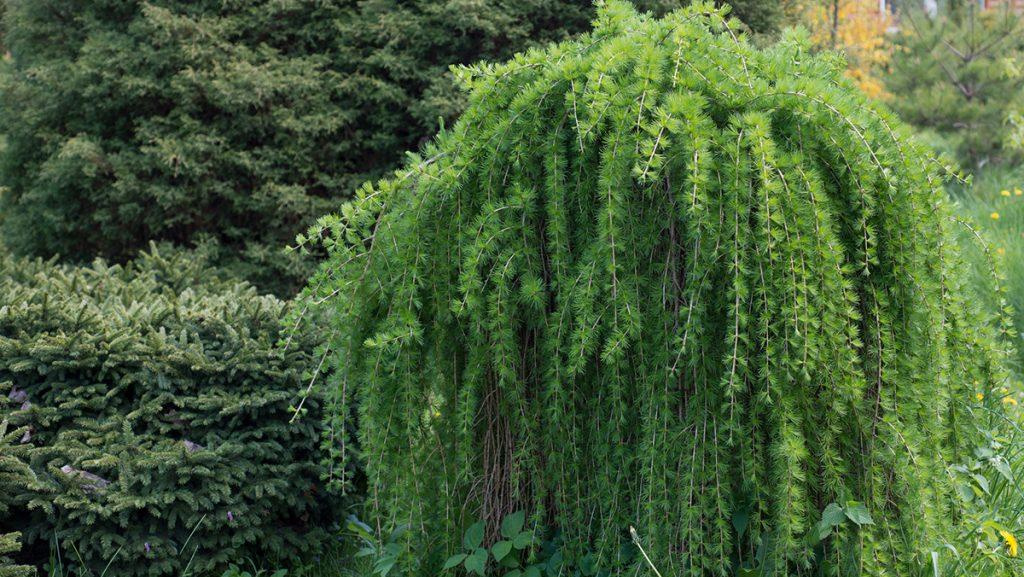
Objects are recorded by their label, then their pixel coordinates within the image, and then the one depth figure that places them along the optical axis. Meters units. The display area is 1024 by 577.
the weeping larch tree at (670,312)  2.05
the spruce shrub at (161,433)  2.79
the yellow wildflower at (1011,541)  2.33
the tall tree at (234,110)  5.09
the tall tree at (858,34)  10.77
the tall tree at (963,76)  8.77
